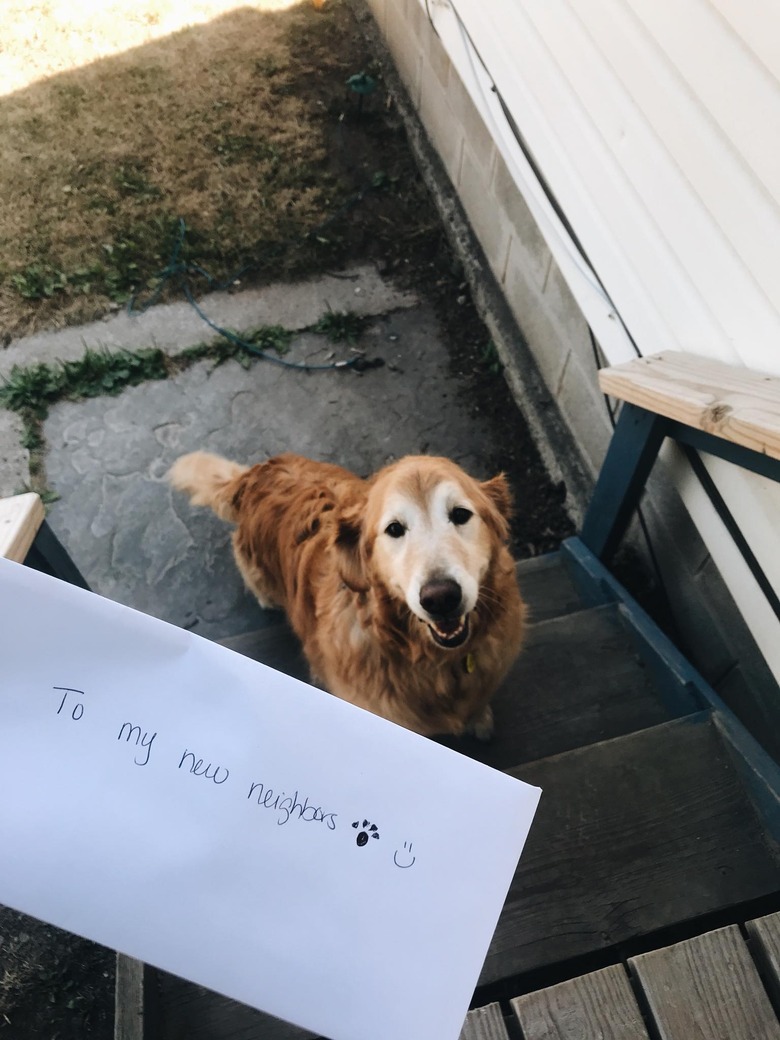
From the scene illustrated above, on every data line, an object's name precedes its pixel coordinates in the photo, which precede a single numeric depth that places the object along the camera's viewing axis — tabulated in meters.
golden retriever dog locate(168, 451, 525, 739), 1.58
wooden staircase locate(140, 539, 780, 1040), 1.28
